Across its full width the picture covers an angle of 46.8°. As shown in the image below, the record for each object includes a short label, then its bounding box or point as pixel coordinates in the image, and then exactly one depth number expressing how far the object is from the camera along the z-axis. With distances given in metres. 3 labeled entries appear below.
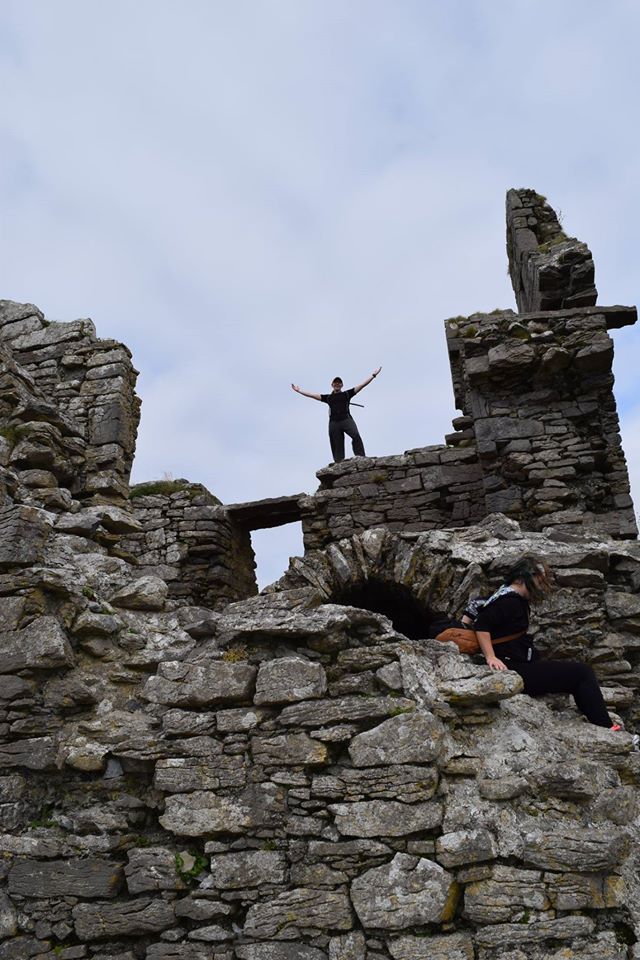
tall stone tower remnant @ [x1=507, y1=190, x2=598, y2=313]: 11.15
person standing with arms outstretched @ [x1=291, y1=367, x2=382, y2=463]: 12.93
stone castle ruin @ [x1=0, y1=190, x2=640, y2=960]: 3.77
